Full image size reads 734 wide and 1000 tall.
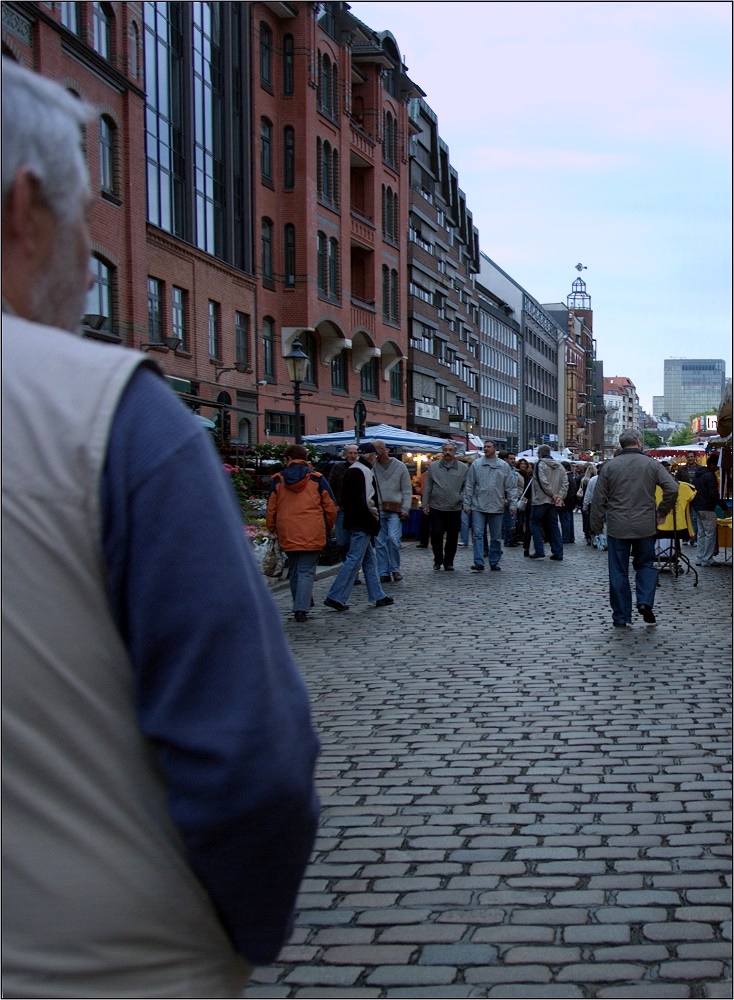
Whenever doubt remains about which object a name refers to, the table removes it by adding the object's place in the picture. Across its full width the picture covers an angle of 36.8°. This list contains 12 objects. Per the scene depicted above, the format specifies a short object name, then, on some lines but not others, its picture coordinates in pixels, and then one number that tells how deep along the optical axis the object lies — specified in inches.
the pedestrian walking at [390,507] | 597.6
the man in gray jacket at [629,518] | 406.6
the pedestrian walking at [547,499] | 719.7
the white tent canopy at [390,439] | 964.0
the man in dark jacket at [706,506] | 666.2
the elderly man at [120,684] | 48.4
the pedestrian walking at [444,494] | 645.9
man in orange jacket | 430.0
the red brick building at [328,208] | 1489.9
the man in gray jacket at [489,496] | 674.8
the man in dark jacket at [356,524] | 482.3
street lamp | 744.3
